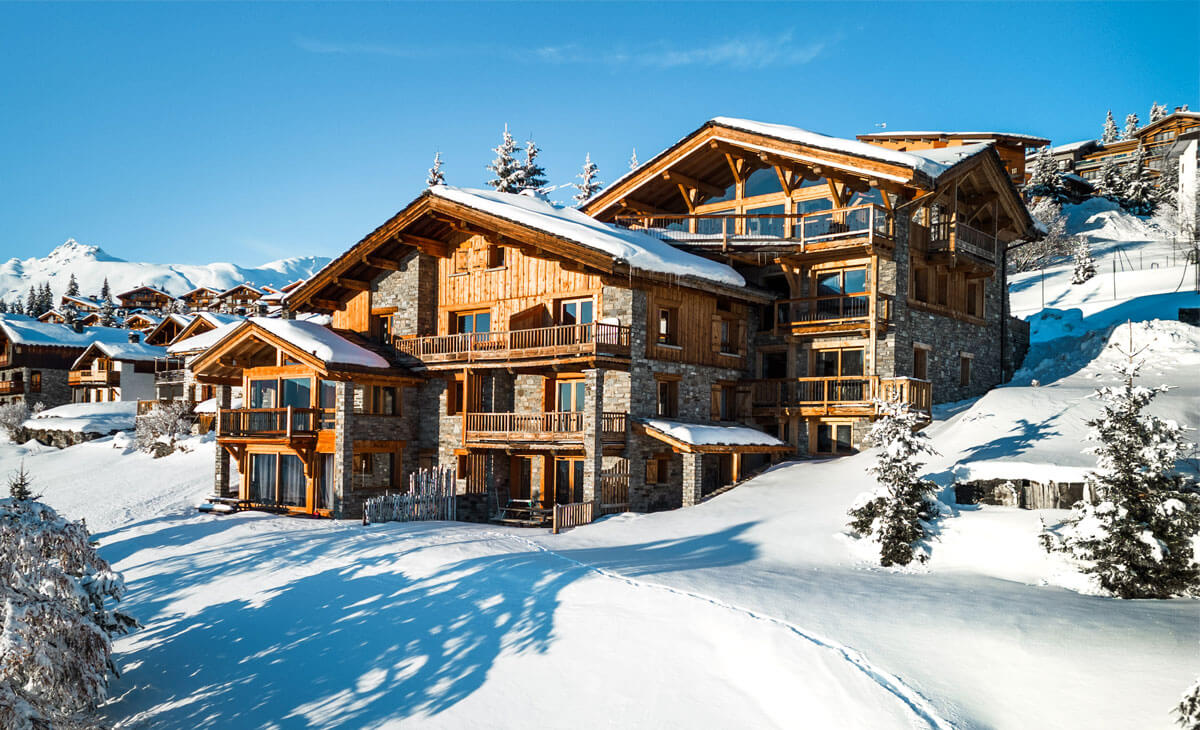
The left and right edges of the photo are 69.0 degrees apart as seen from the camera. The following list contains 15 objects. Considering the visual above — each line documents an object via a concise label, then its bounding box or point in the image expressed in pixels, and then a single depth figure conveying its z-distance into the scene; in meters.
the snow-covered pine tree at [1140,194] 70.44
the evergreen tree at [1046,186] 70.88
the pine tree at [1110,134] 90.56
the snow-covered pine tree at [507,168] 60.41
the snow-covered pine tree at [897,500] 18.41
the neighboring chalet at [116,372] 64.31
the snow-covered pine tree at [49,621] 11.86
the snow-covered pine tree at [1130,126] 87.19
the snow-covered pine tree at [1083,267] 51.12
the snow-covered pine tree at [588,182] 64.12
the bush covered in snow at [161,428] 45.41
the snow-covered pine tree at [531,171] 60.88
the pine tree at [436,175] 63.06
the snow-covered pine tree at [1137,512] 15.38
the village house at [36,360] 67.88
